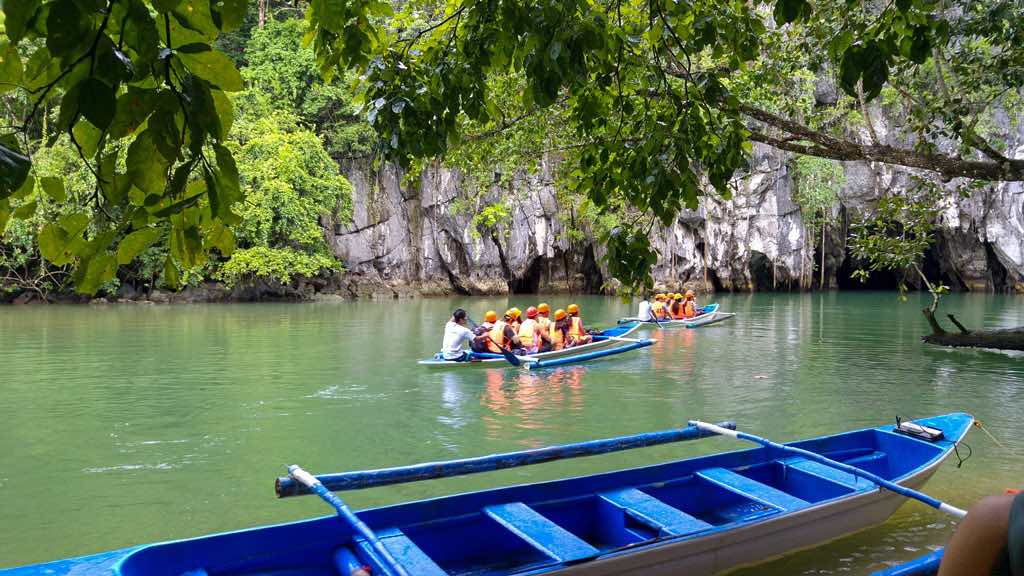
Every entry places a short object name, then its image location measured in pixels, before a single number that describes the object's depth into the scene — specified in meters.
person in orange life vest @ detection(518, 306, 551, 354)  11.47
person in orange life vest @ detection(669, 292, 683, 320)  17.52
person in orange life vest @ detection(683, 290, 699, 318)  17.67
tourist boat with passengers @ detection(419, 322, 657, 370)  10.63
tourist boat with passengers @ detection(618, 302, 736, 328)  16.70
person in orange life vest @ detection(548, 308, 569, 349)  11.66
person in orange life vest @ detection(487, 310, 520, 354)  11.10
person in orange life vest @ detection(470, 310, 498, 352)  10.87
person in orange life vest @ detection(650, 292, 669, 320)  17.02
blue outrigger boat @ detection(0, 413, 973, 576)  3.16
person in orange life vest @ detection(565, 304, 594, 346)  11.87
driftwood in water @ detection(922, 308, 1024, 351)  11.97
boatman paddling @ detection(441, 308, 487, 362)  10.52
